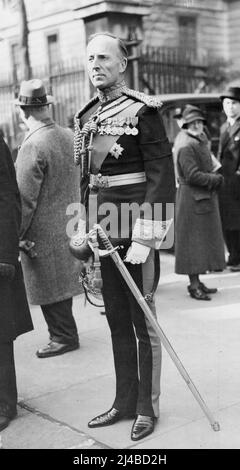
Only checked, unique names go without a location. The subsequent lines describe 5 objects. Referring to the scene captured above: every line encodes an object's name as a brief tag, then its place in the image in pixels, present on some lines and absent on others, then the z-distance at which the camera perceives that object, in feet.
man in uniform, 11.21
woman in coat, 21.74
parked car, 29.60
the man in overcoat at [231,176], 25.50
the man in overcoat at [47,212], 16.05
